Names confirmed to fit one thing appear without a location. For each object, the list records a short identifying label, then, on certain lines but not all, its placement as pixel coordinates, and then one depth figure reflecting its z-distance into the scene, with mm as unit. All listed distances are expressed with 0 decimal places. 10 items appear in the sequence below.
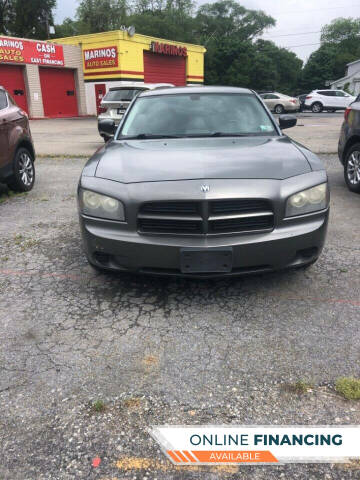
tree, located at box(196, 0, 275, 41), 70812
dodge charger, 2680
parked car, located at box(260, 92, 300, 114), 26906
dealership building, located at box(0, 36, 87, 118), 23172
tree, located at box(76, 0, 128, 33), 55500
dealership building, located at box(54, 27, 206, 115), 25922
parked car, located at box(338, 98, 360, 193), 5965
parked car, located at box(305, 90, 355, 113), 28891
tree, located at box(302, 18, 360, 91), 59844
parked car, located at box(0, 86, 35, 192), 5824
